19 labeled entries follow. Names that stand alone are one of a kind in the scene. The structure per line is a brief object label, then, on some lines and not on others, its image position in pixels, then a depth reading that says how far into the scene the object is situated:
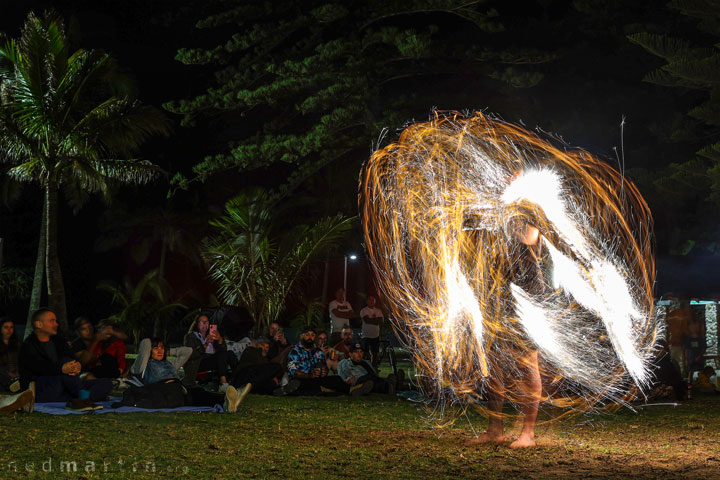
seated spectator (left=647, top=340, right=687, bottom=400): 12.28
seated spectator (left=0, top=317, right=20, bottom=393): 11.43
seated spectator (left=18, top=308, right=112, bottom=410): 10.16
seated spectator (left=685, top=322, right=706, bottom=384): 15.33
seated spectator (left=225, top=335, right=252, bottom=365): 13.64
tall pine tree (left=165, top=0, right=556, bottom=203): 20.31
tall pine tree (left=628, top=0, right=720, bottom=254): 17.83
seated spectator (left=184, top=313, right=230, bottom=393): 12.41
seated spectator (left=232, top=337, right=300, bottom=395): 12.16
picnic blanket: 9.53
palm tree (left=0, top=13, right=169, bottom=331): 19.11
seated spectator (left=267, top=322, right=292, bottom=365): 13.19
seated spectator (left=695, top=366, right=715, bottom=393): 14.52
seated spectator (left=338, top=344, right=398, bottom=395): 12.44
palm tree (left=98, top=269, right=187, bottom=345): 28.17
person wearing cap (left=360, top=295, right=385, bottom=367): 16.62
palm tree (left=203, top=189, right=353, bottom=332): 18.38
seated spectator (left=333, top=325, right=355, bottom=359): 14.49
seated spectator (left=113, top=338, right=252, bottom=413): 9.85
